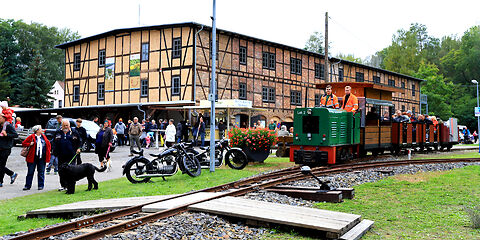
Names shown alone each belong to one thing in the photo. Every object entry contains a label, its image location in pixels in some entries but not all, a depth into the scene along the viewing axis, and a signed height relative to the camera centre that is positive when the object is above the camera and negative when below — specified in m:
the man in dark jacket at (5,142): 10.73 -0.30
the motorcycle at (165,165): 11.41 -0.91
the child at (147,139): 24.41 -0.47
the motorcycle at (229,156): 14.27 -0.79
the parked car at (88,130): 21.50 +0.02
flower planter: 15.62 -0.80
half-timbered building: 31.81 +5.15
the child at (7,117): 10.79 +0.33
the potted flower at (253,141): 15.49 -0.32
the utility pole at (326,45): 26.06 +5.45
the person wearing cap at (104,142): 14.15 -0.37
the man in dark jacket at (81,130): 12.85 +0.02
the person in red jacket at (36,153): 10.89 -0.60
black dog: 10.04 -1.02
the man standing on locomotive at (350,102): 14.95 +1.07
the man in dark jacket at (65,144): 10.86 -0.34
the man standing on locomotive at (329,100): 14.45 +1.09
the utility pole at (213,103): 13.34 +0.93
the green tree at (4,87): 53.75 +5.36
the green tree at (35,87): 50.25 +5.07
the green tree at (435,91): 62.75 +6.37
